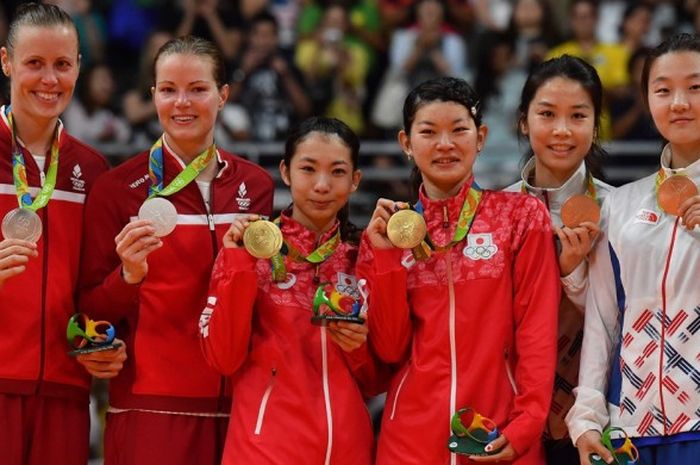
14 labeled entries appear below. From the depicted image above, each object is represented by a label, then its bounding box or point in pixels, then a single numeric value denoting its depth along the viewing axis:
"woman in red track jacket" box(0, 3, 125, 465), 9.12
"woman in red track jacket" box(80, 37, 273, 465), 9.27
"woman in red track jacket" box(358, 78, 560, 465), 8.45
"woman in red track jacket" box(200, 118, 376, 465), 8.70
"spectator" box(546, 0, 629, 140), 18.73
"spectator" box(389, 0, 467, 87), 19.45
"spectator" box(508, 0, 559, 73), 19.23
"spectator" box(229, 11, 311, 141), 19.17
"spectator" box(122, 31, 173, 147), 19.52
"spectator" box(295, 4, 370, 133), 19.66
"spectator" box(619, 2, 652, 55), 19.23
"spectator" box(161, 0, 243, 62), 20.64
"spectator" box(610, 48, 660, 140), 18.17
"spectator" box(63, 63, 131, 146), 19.98
